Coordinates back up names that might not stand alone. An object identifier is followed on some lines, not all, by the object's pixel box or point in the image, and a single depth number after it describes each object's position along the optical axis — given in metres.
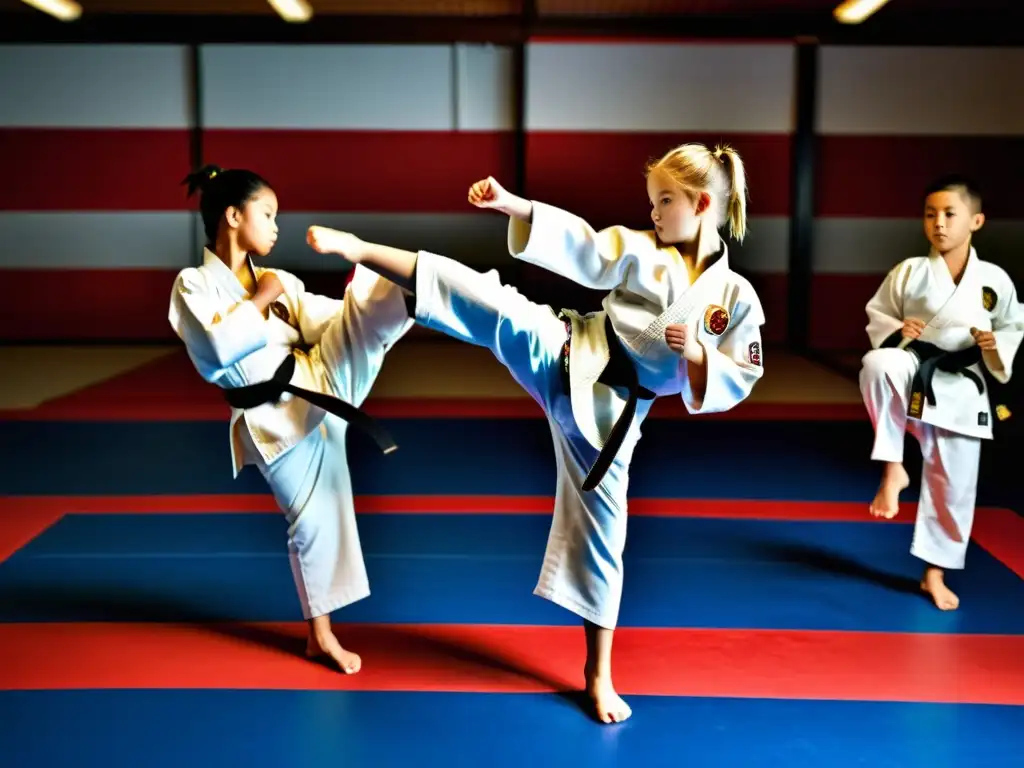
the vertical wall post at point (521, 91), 8.16
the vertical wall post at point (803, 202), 8.16
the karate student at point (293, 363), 2.15
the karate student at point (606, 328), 2.02
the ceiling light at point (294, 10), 7.68
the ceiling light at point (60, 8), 7.80
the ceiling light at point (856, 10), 7.40
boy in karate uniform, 2.77
